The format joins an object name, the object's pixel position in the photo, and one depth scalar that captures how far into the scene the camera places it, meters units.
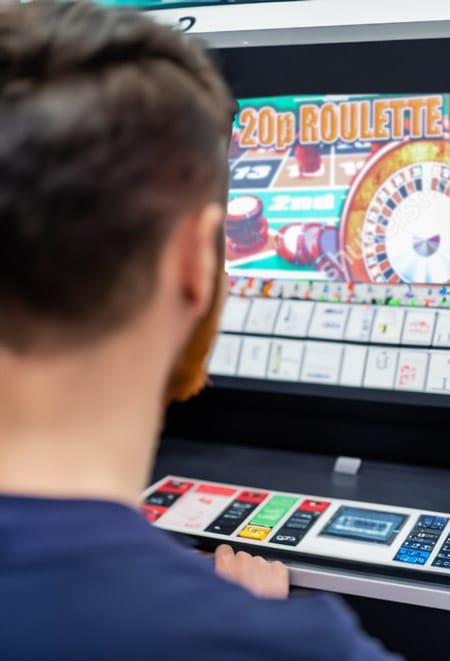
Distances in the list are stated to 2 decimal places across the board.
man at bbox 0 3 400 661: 0.54
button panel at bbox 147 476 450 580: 1.34
